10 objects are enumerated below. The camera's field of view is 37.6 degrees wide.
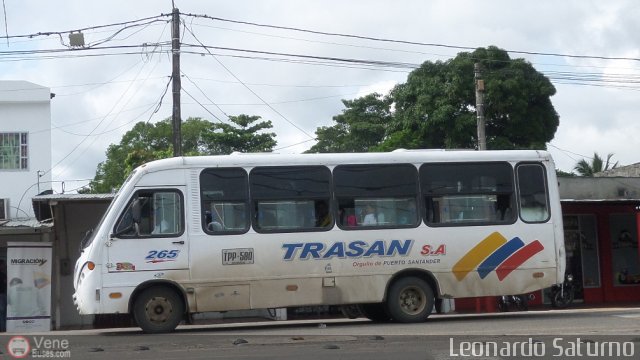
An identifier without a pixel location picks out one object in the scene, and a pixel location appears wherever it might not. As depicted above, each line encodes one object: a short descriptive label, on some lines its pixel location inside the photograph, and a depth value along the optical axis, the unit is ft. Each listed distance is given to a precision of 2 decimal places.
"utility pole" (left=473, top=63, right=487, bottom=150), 86.22
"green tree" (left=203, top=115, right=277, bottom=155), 166.71
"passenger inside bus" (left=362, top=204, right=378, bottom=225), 52.90
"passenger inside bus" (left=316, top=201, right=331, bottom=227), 52.08
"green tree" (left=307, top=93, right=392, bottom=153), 176.65
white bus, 49.44
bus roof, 50.52
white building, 154.10
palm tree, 169.07
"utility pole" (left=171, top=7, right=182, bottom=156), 81.56
